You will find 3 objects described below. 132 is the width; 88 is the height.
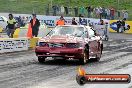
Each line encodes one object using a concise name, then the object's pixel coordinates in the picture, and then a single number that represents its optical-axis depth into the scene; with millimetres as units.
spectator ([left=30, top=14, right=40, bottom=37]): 27438
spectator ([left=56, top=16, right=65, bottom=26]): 29978
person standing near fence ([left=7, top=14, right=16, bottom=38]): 27561
